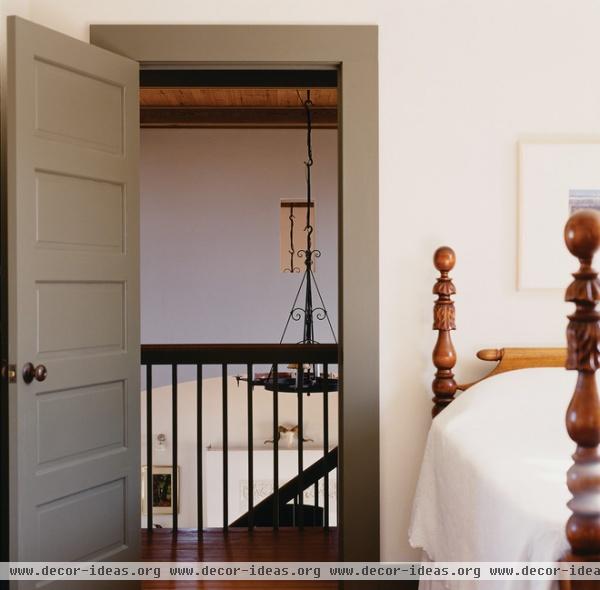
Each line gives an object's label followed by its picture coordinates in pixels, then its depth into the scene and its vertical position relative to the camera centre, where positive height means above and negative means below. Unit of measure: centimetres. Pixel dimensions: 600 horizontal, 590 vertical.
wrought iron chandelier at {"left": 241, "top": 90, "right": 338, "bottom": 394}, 356 -41
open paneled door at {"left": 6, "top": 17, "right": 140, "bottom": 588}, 230 -6
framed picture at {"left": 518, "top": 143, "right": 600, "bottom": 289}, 279 +38
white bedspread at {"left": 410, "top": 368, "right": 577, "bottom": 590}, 152 -53
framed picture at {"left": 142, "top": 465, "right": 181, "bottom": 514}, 691 -223
